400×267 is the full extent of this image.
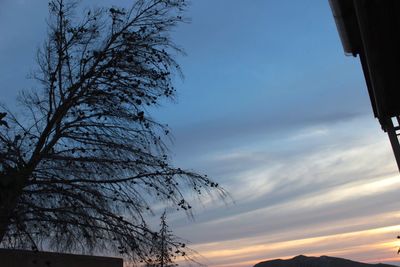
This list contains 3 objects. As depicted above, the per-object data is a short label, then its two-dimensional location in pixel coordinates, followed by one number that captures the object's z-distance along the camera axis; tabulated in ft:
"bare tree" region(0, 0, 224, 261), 27.04
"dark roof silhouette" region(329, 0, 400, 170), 17.97
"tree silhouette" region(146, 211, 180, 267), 29.21
